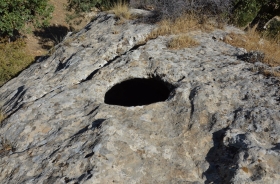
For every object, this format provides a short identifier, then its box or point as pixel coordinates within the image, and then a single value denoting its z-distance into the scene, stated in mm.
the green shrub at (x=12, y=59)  10594
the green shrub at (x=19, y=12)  13086
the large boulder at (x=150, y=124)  3895
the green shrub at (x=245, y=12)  9117
